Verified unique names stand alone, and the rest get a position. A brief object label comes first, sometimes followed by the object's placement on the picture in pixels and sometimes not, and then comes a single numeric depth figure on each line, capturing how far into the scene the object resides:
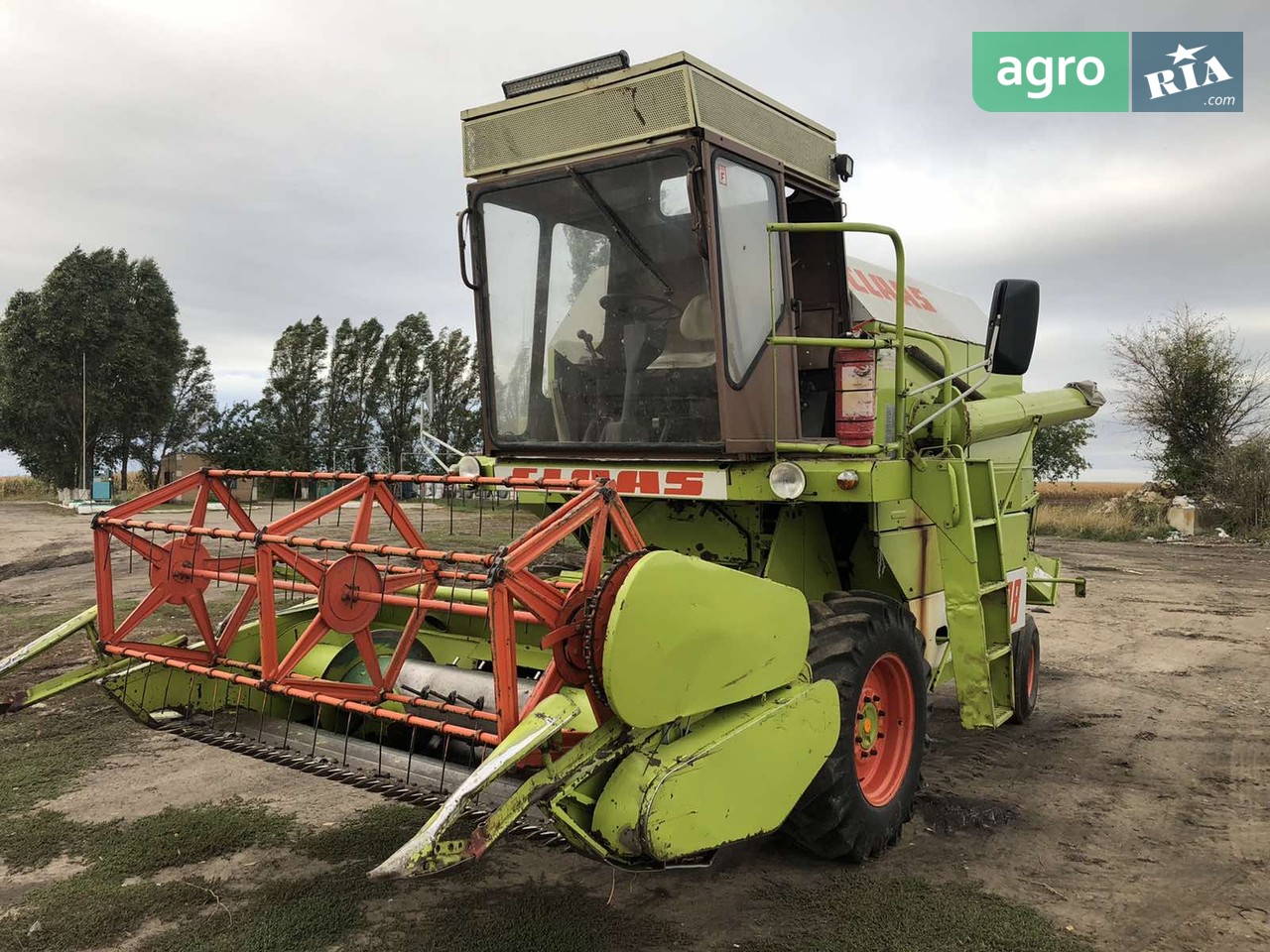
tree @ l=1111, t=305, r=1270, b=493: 21.66
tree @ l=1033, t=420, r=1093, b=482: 29.48
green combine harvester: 2.57
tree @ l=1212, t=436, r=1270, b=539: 19.72
